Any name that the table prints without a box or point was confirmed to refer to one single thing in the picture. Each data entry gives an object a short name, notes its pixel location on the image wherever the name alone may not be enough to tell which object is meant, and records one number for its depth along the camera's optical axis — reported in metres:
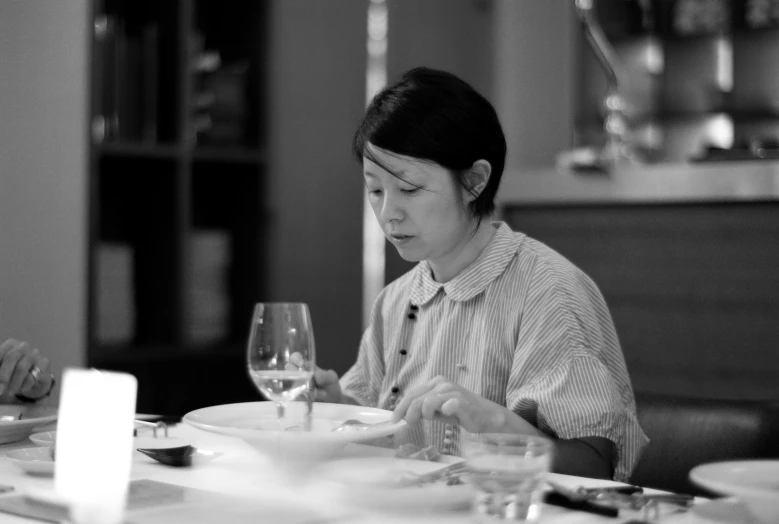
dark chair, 2.46
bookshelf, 4.12
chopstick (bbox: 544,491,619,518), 2.04
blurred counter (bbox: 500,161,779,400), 4.15
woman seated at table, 2.51
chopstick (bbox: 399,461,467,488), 2.09
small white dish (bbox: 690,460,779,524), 1.92
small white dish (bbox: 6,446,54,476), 2.23
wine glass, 2.29
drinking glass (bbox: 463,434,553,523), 1.94
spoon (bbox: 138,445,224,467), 2.30
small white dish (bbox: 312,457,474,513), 2.03
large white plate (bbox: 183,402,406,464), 2.16
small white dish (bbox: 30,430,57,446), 2.39
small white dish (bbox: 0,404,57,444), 2.47
